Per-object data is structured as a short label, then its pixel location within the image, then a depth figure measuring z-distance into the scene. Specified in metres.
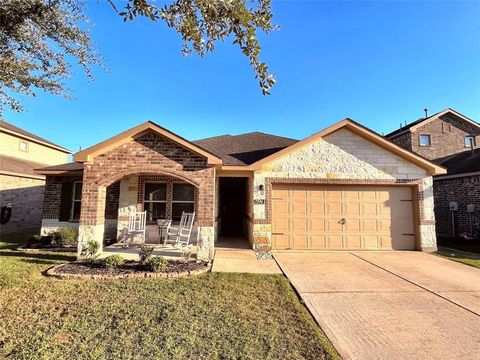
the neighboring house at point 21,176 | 14.55
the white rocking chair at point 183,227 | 9.58
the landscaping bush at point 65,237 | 9.56
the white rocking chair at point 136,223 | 10.00
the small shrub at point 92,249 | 7.37
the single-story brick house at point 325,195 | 9.66
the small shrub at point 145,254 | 6.88
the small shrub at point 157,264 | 6.47
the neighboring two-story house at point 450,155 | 13.38
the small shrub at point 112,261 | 6.70
